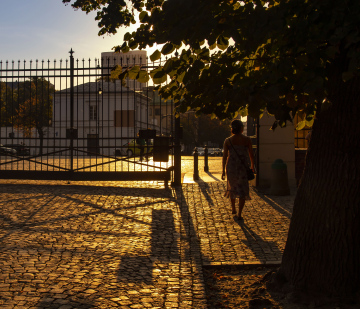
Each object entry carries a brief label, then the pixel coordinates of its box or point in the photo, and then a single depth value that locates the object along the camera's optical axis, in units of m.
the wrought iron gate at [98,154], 13.38
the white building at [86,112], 29.52
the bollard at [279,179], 11.85
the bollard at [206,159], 20.76
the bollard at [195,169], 16.08
